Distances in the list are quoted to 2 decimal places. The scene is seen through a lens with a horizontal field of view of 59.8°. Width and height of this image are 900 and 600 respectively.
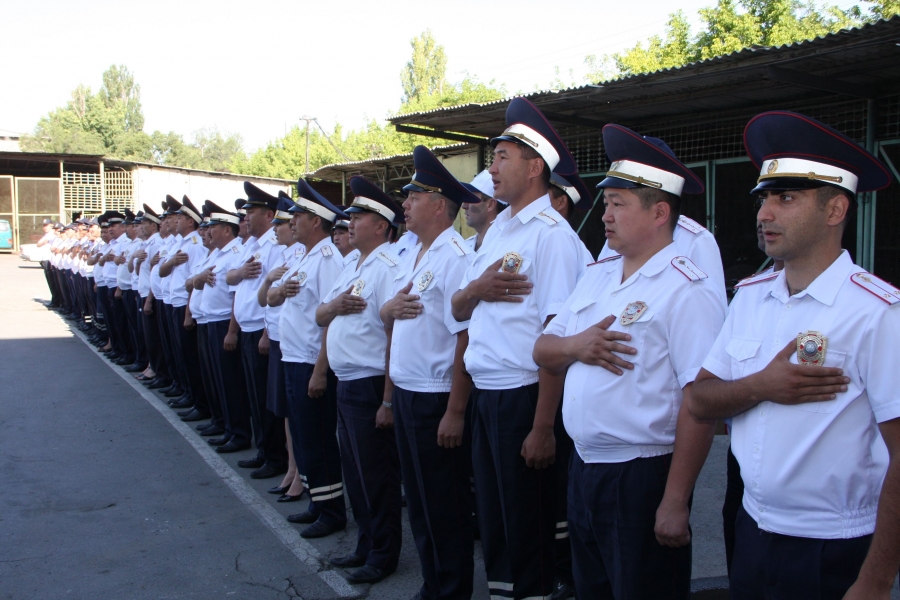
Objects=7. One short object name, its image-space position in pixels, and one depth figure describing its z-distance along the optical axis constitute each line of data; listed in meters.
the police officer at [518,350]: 3.16
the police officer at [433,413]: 3.67
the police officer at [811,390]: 1.90
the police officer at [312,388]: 4.91
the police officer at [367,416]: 4.20
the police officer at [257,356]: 6.10
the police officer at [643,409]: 2.44
